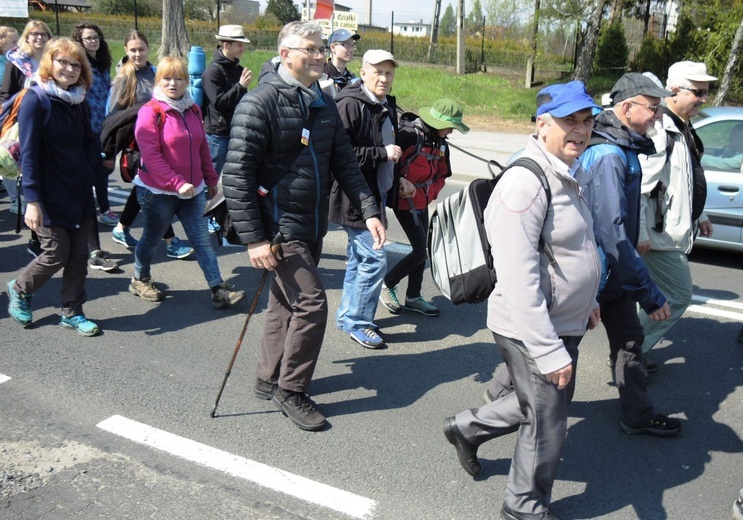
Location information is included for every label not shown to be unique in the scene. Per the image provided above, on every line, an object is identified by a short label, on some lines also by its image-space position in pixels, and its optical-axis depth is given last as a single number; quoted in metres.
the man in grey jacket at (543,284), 2.82
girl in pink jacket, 5.30
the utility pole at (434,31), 29.36
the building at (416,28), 55.84
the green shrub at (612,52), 25.80
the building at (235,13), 38.93
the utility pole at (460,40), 26.16
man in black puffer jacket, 3.62
